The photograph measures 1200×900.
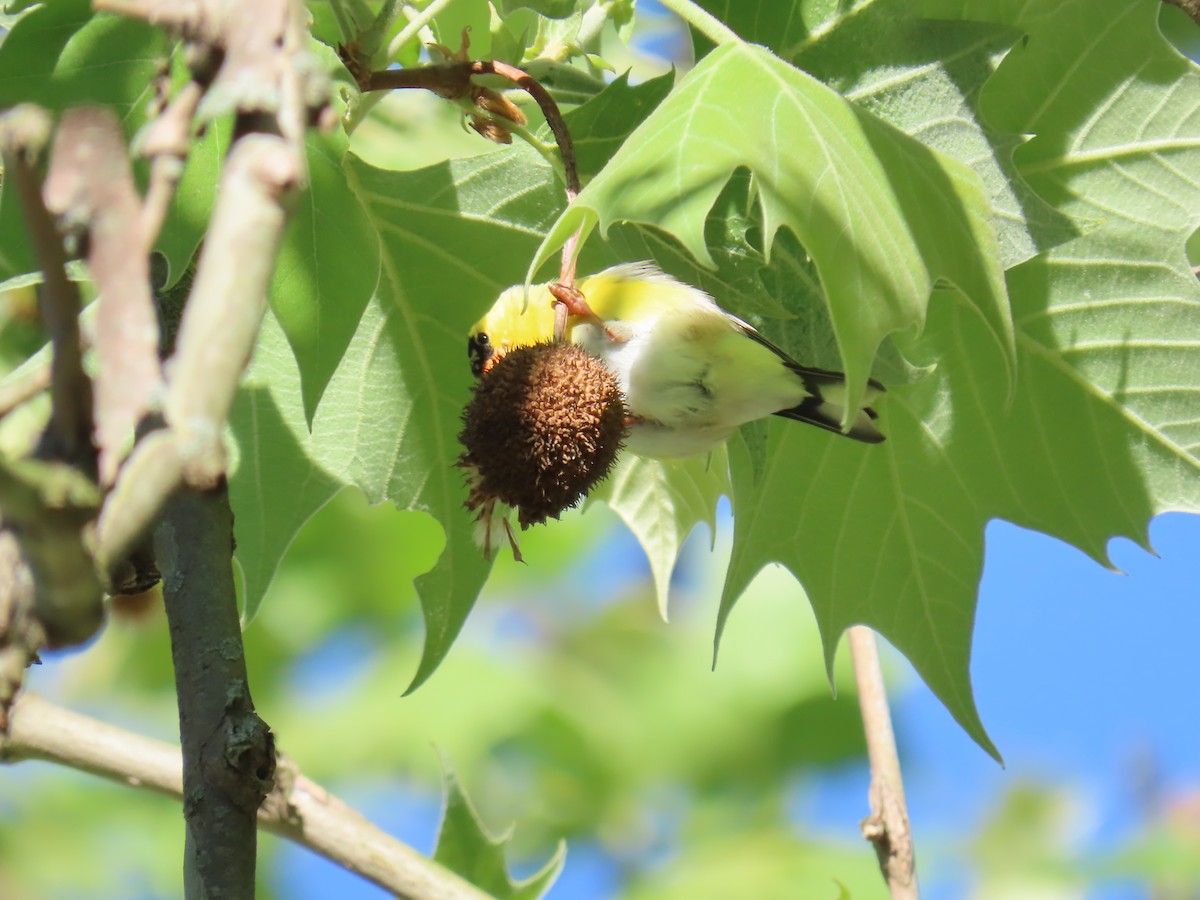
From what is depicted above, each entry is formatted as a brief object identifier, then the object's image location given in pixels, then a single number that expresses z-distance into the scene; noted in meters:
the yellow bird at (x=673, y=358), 4.67
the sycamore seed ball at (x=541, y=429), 3.92
